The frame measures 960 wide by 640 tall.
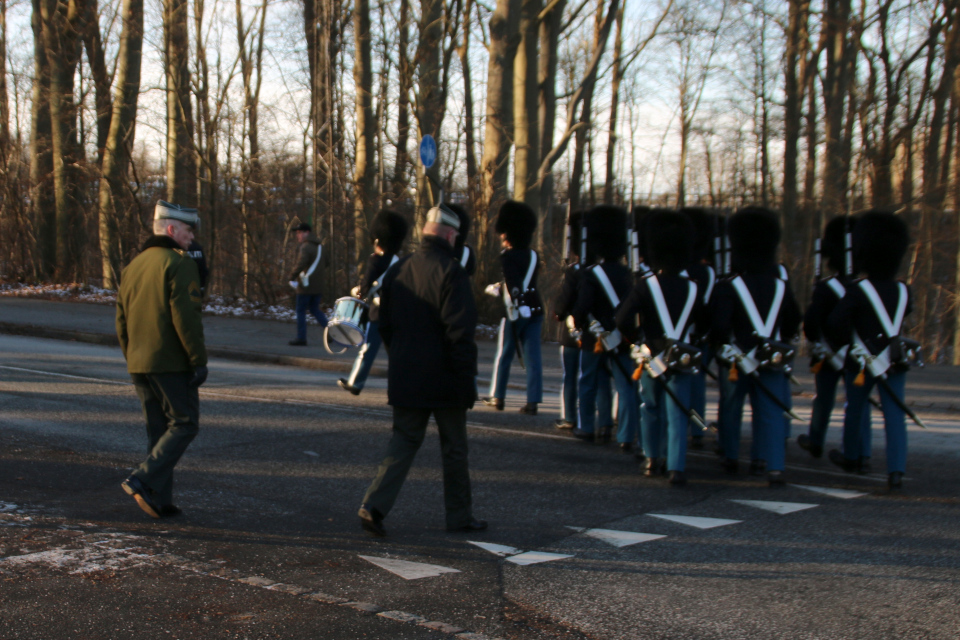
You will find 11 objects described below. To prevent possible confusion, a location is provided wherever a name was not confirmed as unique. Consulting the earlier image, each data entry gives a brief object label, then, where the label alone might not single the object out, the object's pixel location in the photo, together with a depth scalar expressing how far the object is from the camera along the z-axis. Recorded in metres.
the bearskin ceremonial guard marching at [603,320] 8.88
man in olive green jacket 6.09
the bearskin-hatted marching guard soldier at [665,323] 7.70
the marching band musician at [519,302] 10.50
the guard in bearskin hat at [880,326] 7.61
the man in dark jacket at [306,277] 15.84
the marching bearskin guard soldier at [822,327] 8.45
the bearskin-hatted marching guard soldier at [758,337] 7.75
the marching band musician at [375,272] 10.81
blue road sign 15.56
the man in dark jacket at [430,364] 5.89
